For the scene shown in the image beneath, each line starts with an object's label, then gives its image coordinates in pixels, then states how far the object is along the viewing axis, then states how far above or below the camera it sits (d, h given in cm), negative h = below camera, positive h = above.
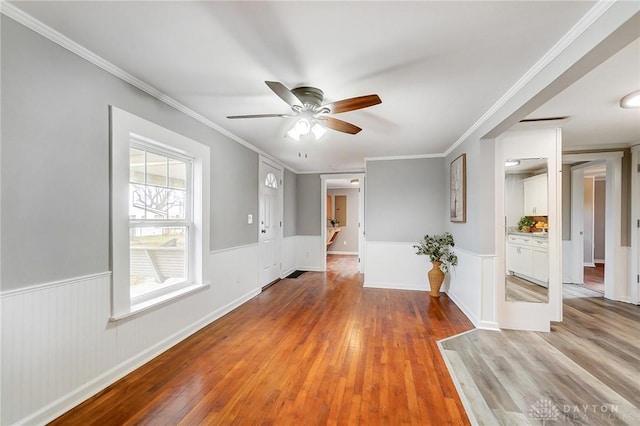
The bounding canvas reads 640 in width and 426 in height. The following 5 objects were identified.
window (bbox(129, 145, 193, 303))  236 -7
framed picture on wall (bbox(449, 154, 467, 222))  357 +34
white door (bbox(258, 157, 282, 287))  476 -15
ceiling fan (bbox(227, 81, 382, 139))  199 +84
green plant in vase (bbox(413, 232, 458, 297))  424 -67
